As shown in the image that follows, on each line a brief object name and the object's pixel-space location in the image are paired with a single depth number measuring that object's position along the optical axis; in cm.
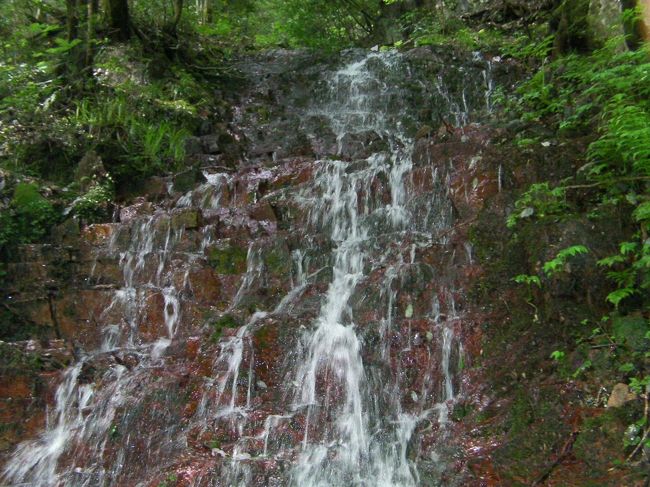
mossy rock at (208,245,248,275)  734
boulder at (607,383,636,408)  411
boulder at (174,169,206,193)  935
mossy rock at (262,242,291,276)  710
